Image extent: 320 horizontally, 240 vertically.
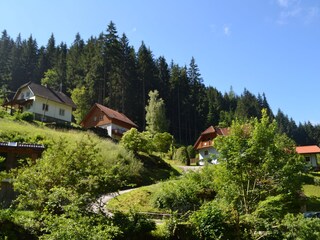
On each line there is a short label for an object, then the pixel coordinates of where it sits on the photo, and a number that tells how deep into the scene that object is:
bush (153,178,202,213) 16.07
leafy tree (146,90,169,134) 50.70
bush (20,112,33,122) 33.34
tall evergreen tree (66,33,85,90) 59.10
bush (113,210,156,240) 10.25
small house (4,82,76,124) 39.84
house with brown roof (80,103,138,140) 42.21
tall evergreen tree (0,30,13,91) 61.55
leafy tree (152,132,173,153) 39.64
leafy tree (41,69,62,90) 59.20
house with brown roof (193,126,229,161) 45.72
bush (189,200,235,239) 10.69
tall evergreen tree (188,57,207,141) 64.14
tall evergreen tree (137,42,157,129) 58.07
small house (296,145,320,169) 45.25
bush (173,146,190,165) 41.13
